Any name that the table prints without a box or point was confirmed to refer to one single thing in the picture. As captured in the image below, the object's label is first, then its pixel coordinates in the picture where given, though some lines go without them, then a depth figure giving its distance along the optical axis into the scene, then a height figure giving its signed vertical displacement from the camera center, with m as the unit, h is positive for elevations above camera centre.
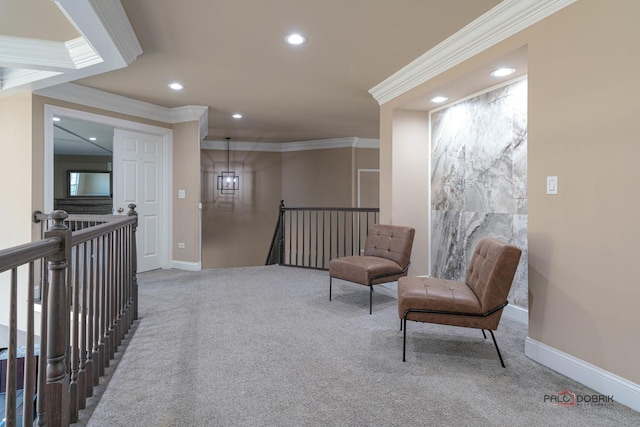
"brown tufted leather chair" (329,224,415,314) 3.39 -0.52
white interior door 4.98 +0.33
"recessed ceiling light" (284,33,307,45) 3.00 +1.46
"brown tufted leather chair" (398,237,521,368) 2.25 -0.59
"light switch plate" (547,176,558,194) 2.24 +0.16
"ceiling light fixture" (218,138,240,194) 8.20 +0.66
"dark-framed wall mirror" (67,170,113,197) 8.91 +0.62
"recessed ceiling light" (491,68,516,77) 3.01 +1.19
